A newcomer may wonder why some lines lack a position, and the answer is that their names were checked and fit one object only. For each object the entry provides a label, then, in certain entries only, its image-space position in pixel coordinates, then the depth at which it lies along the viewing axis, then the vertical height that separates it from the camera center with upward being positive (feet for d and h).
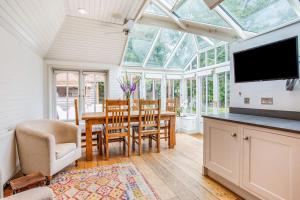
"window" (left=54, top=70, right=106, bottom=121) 15.97 +0.61
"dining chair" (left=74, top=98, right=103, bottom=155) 11.61 -2.30
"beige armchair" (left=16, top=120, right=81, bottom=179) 7.79 -2.48
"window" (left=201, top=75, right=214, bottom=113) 16.63 +0.31
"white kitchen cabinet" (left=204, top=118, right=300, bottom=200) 4.98 -2.07
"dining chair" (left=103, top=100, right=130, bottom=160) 10.80 -1.49
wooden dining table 10.85 -1.51
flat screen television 6.19 +1.41
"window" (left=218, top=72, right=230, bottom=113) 14.73 +0.53
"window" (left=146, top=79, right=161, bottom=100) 19.62 +1.00
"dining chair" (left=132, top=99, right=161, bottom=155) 11.69 -1.57
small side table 6.01 -2.96
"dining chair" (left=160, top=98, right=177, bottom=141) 13.71 -0.97
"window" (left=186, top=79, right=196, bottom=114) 19.29 +0.17
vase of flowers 13.11 +0.75
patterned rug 6.98 -3.81
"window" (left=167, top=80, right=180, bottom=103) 20.58 +1.02
